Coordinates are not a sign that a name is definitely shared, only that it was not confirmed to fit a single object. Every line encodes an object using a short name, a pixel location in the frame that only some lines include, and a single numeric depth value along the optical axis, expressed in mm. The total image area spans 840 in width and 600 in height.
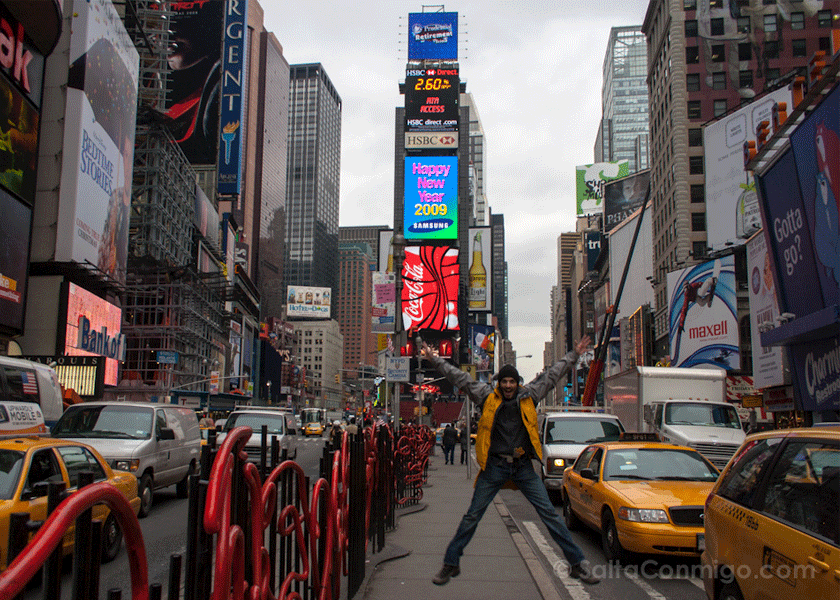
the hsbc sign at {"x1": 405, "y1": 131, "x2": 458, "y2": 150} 94144
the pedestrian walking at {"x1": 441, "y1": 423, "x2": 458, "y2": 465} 31617
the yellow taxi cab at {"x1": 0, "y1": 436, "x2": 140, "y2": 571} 6605
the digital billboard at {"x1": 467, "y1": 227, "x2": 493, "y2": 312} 106188
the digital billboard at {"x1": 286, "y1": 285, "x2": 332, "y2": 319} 172250
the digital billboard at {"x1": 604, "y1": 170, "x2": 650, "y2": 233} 103000
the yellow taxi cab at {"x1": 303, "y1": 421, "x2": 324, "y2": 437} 62453
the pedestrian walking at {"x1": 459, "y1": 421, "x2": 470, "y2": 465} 31078
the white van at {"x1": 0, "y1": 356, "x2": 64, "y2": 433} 14422
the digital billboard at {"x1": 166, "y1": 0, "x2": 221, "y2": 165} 68750
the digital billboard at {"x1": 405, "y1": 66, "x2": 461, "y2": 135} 97062
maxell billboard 48031
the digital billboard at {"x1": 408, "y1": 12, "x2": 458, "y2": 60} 102250
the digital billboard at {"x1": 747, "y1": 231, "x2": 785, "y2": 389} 30125
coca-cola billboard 93875
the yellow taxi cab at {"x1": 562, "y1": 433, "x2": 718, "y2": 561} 7949
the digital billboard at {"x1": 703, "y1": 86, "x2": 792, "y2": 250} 50566
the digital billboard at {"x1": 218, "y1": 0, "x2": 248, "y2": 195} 75000
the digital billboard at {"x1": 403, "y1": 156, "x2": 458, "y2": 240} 90188
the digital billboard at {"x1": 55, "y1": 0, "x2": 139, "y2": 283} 36062
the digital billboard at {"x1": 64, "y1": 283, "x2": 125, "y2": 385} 37375
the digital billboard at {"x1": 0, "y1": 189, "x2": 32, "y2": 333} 29594
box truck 16500
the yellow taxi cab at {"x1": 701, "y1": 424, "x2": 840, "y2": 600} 4012
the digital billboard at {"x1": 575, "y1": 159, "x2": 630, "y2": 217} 128500
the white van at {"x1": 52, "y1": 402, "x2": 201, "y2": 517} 12086
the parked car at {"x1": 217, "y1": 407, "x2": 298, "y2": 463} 19469
